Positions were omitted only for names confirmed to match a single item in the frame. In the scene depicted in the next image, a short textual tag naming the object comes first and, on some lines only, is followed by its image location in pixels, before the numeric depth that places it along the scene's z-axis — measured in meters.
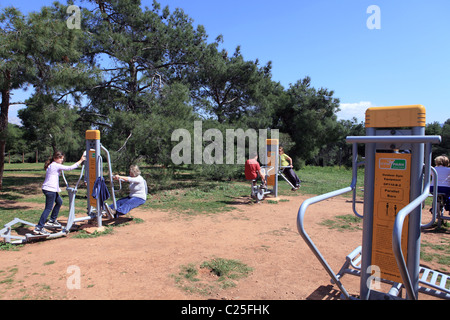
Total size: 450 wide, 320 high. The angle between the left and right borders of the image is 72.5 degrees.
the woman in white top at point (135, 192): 6.04
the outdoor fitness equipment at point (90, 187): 5.25
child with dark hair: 5.16
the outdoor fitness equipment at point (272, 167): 9.61
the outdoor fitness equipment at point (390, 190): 2.56
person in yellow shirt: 10.13
